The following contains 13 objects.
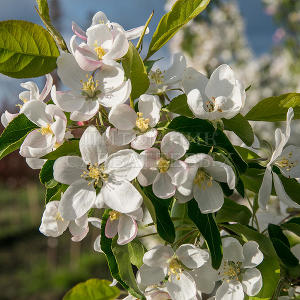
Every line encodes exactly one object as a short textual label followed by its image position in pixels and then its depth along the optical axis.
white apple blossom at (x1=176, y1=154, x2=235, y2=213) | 0.32
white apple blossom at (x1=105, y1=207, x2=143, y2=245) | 0.33
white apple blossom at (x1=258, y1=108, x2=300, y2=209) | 0.34
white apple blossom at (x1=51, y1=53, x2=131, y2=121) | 0.32
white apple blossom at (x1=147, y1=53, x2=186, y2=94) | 0.36
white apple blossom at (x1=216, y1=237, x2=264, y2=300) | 0.35
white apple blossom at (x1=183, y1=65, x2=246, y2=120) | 0.32
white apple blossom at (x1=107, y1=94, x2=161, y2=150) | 0.32
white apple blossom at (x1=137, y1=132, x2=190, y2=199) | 0.31
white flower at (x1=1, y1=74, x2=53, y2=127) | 0.35
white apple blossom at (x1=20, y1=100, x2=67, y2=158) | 0.33
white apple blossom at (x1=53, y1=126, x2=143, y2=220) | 0.31
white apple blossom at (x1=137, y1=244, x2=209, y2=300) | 0.34
